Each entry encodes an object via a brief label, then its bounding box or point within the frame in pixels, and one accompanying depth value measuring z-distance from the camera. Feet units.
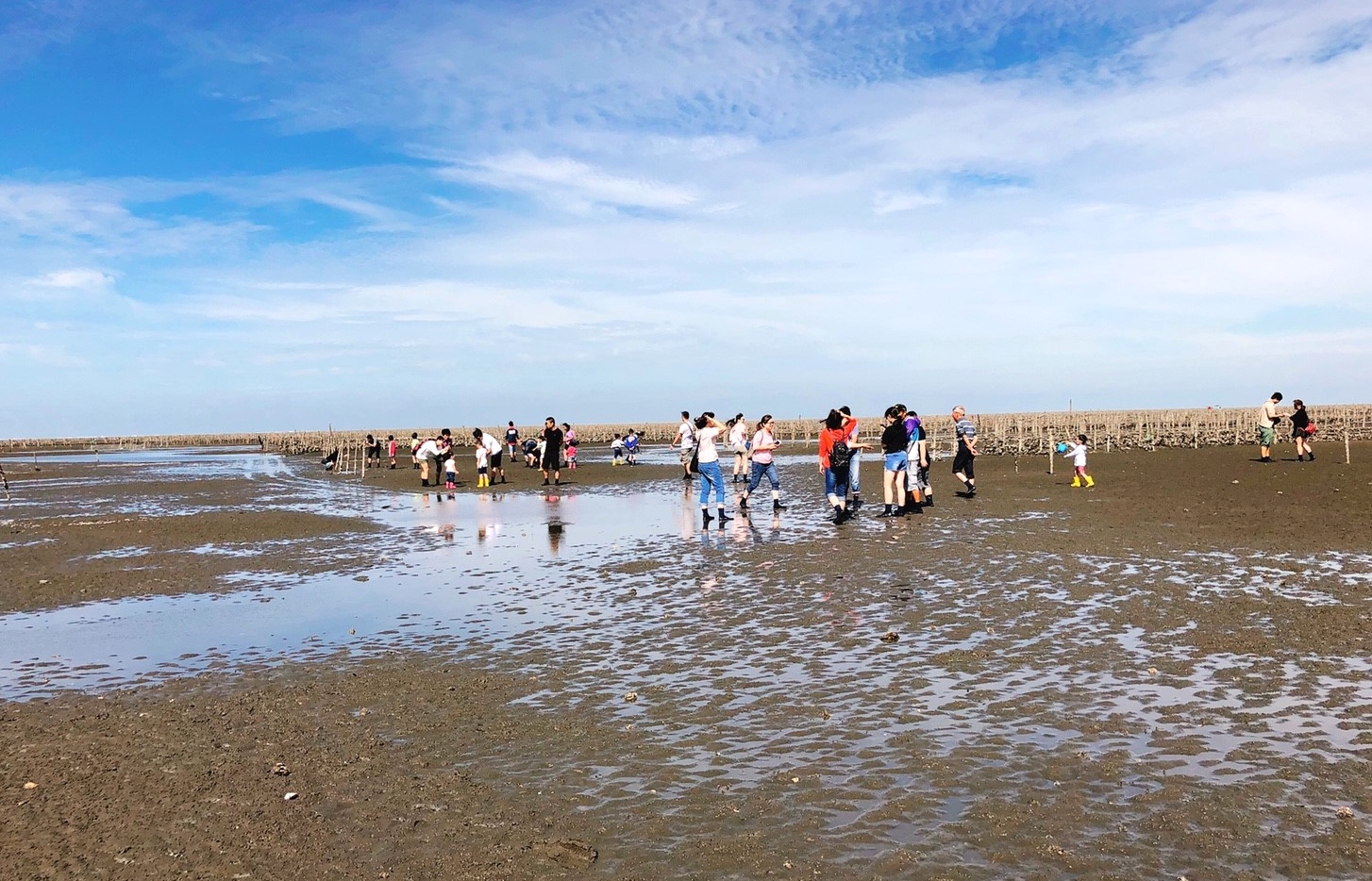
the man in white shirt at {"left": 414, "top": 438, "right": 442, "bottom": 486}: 122.72
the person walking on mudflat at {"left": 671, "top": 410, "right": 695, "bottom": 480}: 114.93
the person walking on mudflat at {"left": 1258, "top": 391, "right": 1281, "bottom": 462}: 103.04
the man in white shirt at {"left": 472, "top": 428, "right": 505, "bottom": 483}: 117.29
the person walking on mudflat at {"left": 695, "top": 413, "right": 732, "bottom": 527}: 65.98
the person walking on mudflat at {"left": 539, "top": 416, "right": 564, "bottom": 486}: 114.42
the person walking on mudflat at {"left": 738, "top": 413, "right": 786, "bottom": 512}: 71.41
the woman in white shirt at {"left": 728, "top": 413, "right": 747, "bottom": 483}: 87.92
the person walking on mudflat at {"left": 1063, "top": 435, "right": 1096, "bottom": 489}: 91.81
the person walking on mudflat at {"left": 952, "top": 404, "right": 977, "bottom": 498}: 78.89
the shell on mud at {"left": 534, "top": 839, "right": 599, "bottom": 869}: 17.17
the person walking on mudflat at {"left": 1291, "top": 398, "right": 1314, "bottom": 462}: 99.76
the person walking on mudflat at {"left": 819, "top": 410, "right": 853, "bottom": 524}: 65.62
